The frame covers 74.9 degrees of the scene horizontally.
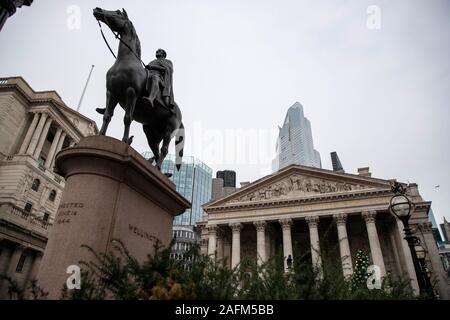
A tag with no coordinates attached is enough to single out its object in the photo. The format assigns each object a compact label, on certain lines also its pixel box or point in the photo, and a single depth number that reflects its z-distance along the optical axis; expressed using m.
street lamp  7.67
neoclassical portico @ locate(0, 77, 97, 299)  26.02
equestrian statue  6.12
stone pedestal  4.41
